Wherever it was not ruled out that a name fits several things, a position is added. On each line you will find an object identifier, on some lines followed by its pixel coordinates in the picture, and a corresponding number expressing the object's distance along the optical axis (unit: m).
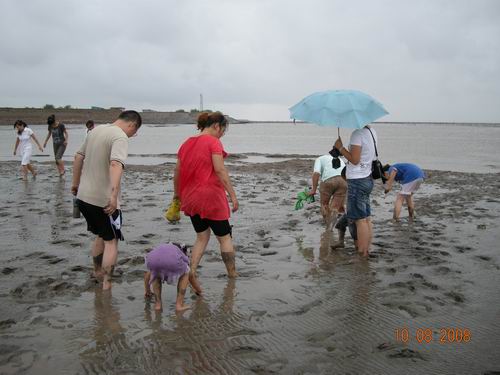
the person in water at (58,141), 14.26
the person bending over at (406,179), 8.55
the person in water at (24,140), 13.77
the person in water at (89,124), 14.22
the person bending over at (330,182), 7.60
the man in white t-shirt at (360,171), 5.78
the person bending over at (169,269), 4.13
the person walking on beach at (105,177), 4.42
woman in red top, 4.67
